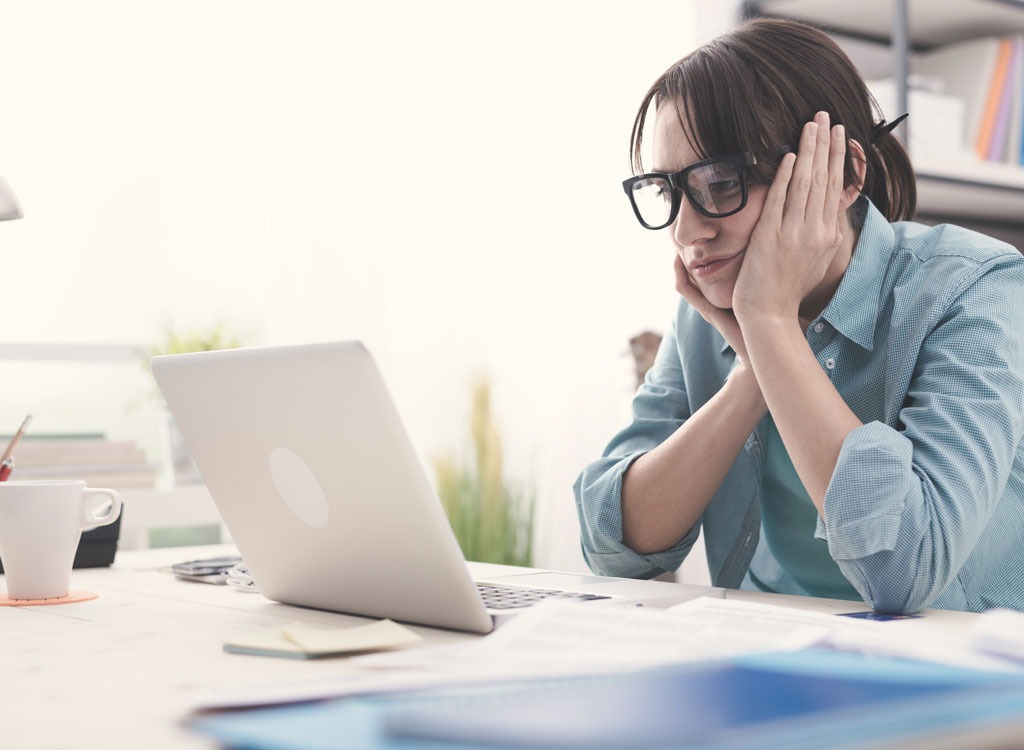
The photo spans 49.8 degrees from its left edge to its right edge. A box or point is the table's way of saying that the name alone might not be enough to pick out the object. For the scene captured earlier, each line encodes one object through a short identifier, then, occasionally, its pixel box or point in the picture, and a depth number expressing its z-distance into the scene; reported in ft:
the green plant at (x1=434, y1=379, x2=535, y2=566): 8.81
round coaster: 3.41
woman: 3.47
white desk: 1.87
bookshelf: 8.73
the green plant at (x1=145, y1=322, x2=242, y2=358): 8.17
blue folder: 1.39
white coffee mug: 3.39
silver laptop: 2.60
